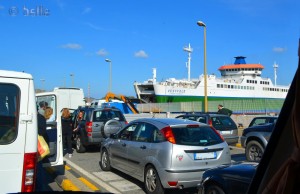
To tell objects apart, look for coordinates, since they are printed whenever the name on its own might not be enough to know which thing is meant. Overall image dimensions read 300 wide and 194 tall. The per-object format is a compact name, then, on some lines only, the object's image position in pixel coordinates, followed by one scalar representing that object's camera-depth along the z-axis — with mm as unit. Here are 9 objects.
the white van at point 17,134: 3965
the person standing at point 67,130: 12580
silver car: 6602
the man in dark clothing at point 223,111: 18406
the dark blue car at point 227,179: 4541
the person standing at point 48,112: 8531
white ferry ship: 54500
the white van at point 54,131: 6891
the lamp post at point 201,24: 22347
